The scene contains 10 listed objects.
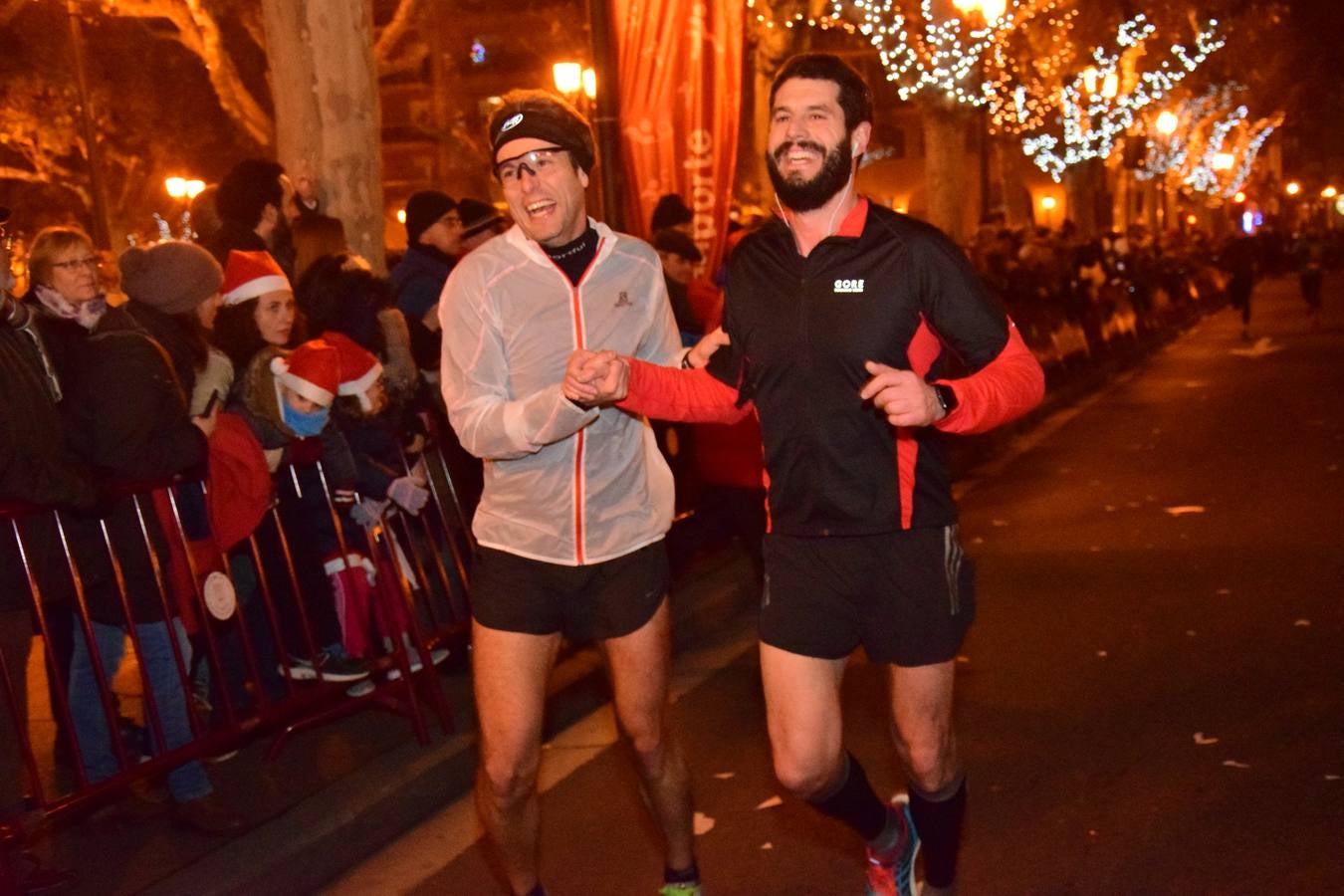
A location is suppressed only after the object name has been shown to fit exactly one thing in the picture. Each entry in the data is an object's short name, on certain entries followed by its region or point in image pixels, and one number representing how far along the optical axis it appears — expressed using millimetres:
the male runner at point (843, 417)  3955
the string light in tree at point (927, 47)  22000
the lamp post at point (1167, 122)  40625
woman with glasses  5484
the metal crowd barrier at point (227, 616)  5242
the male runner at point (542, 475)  4156
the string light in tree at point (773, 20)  20172
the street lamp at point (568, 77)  21977
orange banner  9492
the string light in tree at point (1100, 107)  33250
